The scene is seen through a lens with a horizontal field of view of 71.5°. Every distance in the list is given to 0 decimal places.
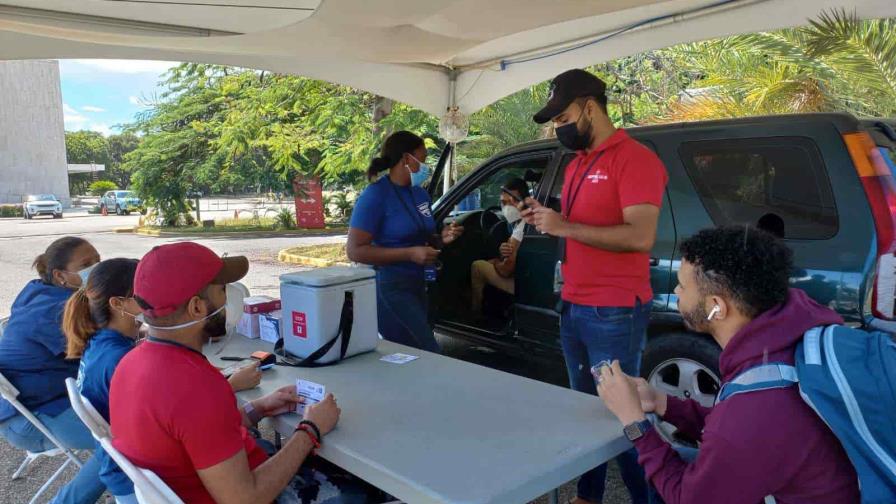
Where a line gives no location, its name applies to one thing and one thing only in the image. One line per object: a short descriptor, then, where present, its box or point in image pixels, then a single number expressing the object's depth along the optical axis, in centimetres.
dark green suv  258
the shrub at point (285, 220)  1847
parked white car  2967
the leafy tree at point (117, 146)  6988
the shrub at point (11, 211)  3218
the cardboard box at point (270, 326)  264
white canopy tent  384
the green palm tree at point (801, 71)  534
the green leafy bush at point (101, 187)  5185
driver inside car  413
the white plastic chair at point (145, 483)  137
